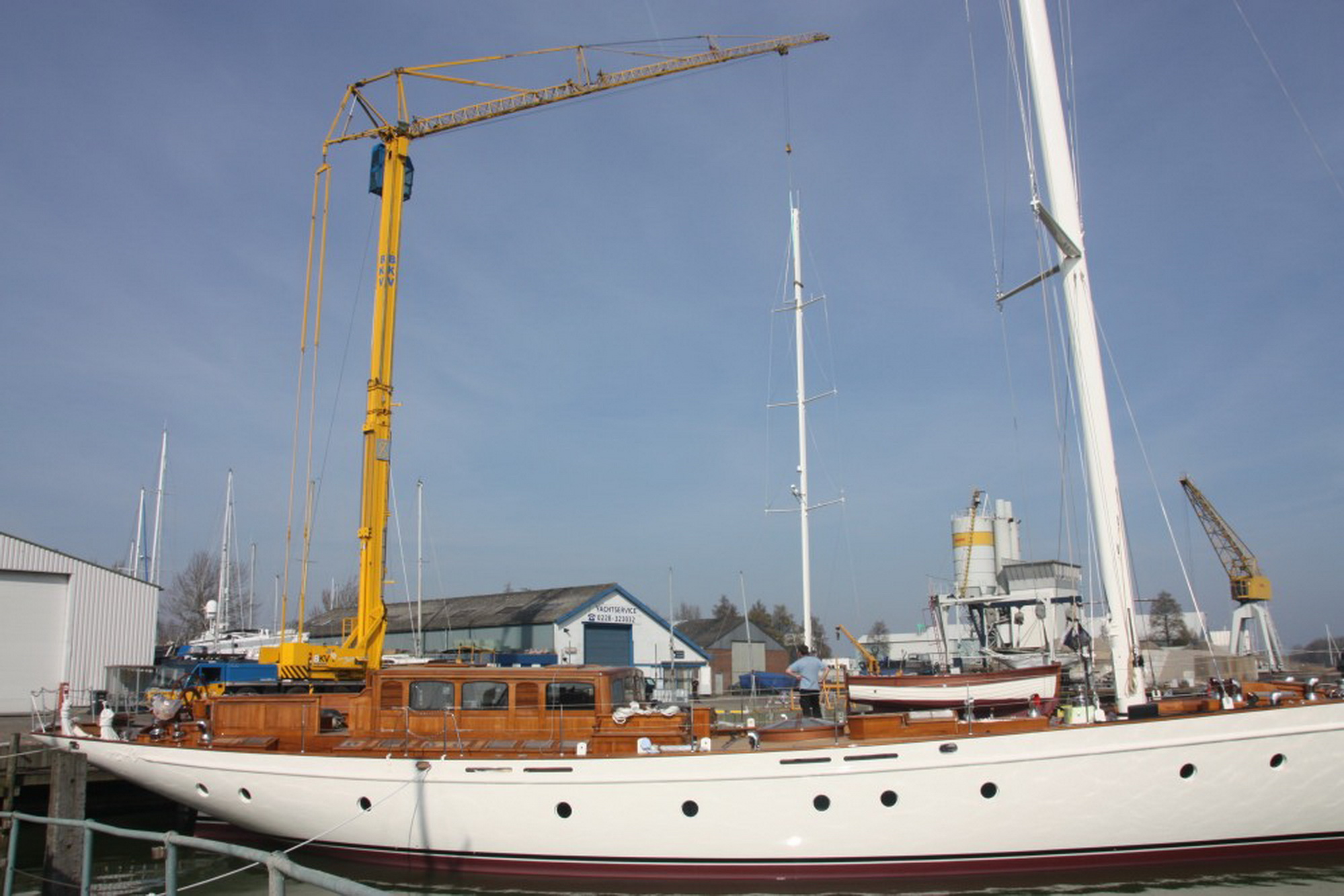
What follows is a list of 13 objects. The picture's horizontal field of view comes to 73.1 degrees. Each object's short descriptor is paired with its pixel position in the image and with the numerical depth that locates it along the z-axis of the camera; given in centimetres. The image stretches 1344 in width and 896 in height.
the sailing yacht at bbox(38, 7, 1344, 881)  1237
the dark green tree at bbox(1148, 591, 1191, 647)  5539
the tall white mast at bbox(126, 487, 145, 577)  5597
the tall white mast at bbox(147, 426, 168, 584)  5281
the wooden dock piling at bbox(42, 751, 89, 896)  1188
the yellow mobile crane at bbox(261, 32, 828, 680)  1980
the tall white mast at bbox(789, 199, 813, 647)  2433
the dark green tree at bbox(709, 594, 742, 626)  6619
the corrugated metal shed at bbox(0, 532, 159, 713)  2544
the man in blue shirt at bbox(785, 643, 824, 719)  1645
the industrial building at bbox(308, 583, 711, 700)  4134
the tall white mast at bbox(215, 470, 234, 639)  5127
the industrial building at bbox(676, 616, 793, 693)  5562
